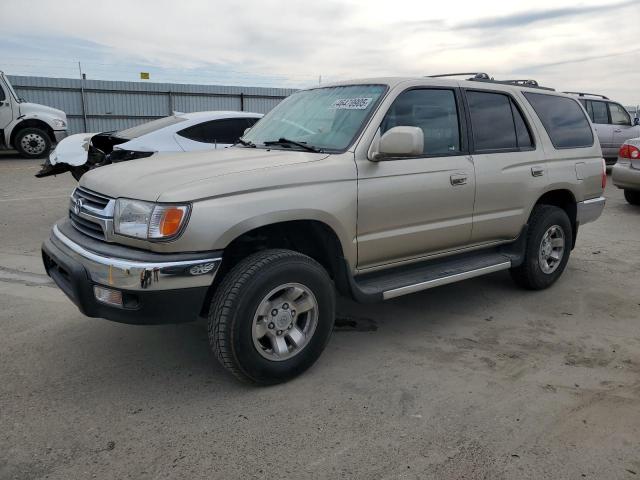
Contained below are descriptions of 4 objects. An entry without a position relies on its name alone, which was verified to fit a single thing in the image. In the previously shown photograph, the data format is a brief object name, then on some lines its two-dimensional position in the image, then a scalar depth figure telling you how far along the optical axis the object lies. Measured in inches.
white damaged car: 280.1
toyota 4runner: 116.2
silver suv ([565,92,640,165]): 548.7
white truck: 565.6
